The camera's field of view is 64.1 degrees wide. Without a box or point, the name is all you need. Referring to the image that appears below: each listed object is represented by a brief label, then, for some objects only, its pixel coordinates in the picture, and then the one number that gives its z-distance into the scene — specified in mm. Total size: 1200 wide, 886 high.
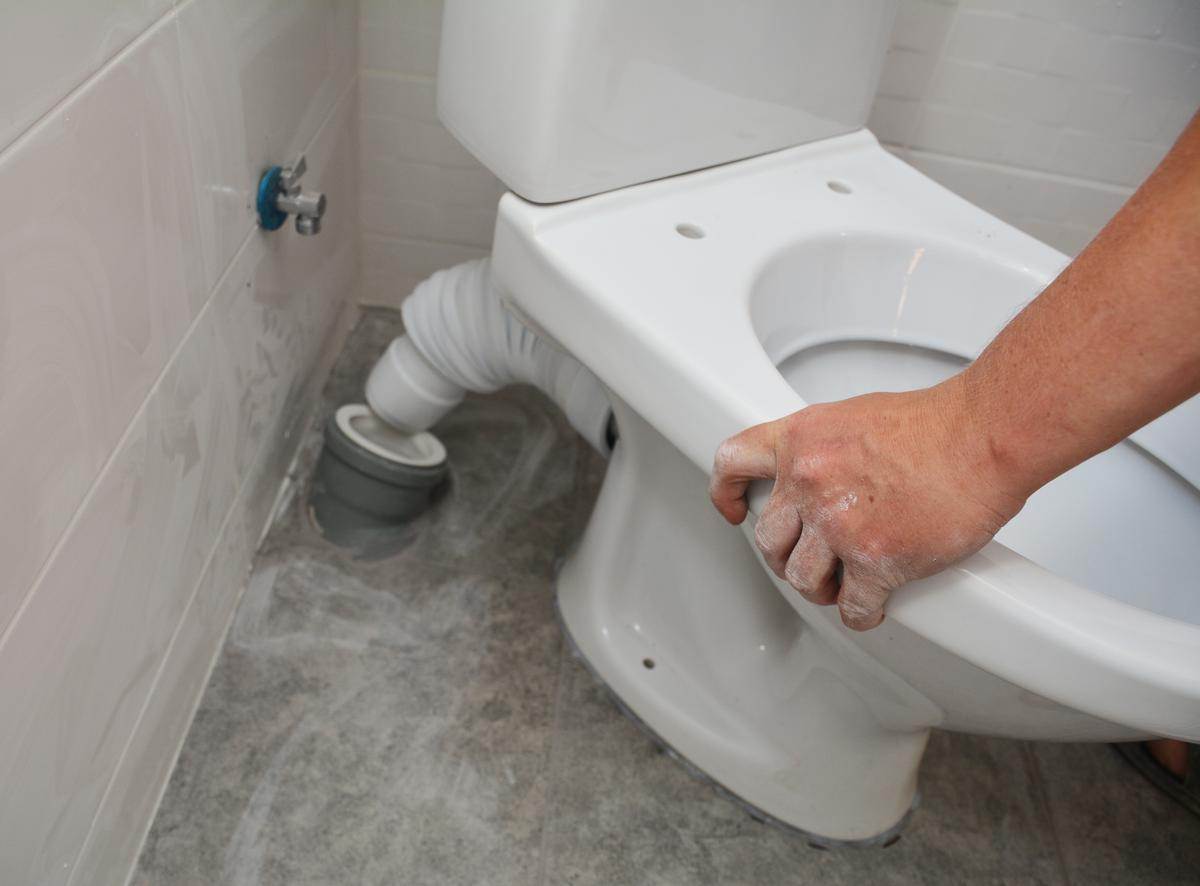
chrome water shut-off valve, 716
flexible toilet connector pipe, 801
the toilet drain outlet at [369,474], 893
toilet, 479
